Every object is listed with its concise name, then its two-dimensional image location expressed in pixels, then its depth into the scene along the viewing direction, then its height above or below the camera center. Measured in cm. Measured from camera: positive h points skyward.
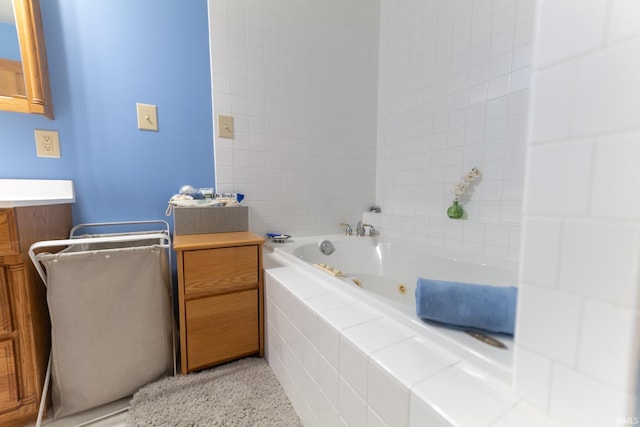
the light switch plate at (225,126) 146 +39
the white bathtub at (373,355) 44 -35
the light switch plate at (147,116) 127 +39
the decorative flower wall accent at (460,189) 138 +2
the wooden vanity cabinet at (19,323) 78 -41
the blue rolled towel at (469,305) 58 -27
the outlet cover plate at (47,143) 110 +22
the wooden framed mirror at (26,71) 101 +50
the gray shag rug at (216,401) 87 -78
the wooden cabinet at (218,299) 103 -45
